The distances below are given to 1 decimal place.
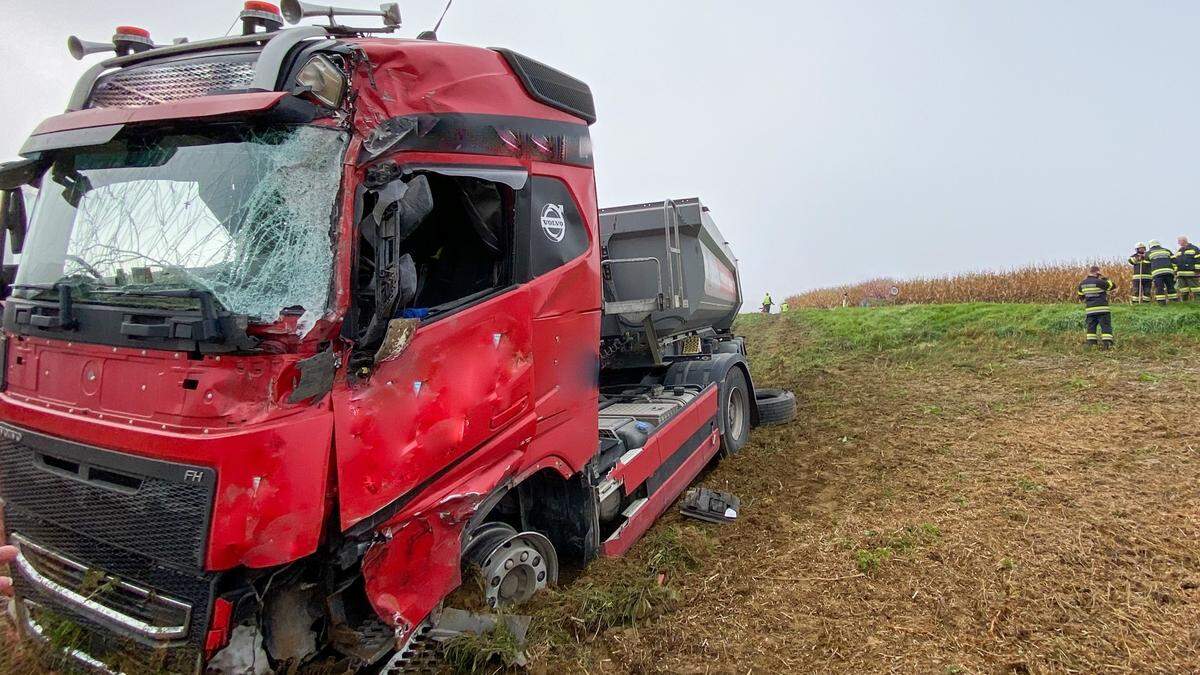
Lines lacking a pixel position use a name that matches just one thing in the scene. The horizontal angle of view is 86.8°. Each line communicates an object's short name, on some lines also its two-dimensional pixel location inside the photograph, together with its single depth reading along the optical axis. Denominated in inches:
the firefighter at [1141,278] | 589.6
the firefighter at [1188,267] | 549.1
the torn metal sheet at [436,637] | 108.0
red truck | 86.2
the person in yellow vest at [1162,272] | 552.1
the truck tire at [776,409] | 323.9
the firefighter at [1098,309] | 485.4
